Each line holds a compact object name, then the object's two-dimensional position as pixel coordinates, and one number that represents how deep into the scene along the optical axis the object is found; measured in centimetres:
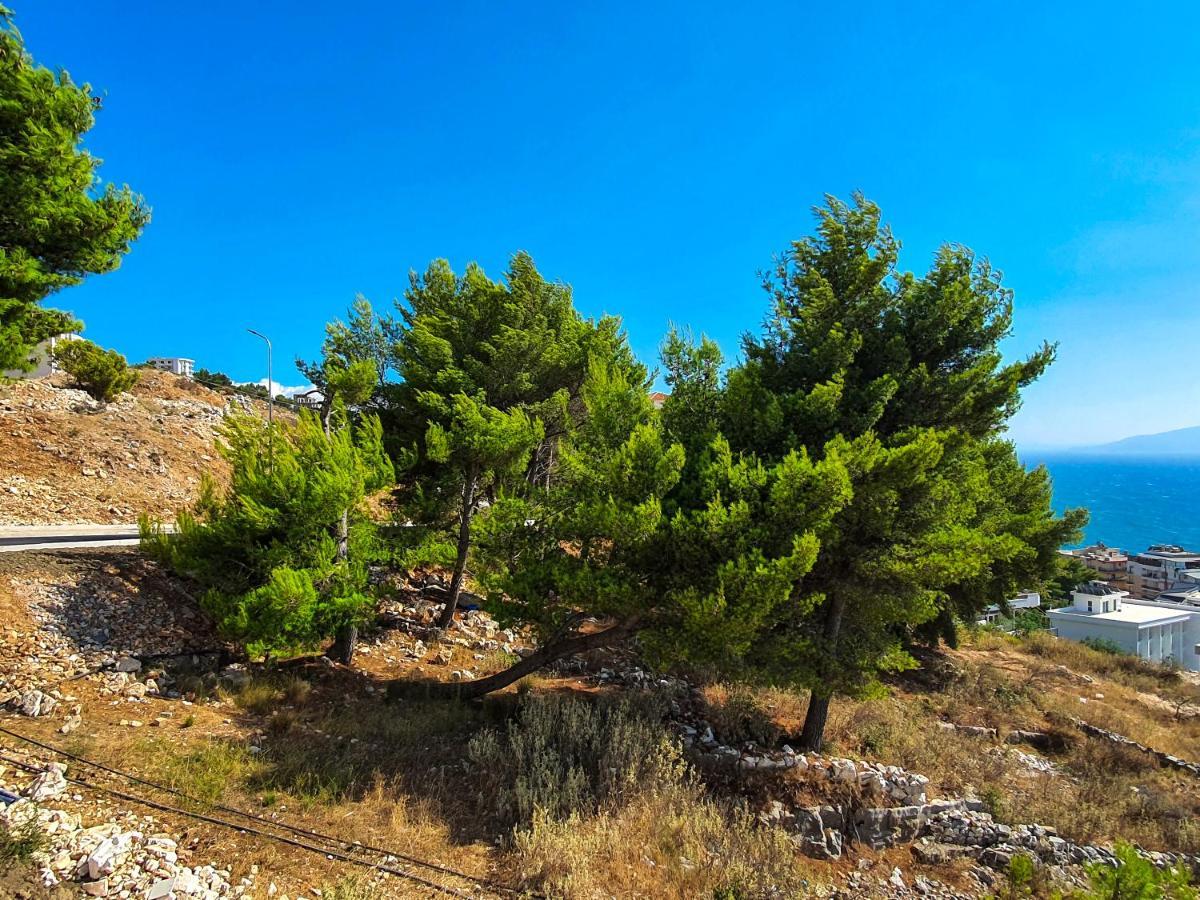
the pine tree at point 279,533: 931
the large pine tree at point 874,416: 887
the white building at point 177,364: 7062
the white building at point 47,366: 2341
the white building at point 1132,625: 3412
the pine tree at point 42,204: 859
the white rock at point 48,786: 555
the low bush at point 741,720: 1014
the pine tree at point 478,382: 1184
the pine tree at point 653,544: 767
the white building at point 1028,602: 4999
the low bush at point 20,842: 458
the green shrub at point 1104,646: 2650
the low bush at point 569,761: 718
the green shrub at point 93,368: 2070
